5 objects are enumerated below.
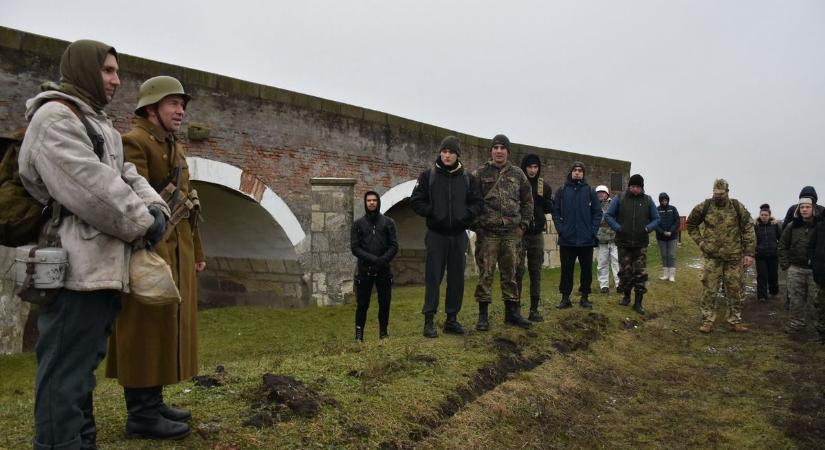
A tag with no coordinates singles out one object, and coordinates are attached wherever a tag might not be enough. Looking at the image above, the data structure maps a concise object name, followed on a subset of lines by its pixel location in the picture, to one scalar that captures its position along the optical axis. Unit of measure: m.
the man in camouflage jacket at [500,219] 5.97
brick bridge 8.72
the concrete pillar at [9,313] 7.41
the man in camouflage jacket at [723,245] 7.29
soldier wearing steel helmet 2.81
